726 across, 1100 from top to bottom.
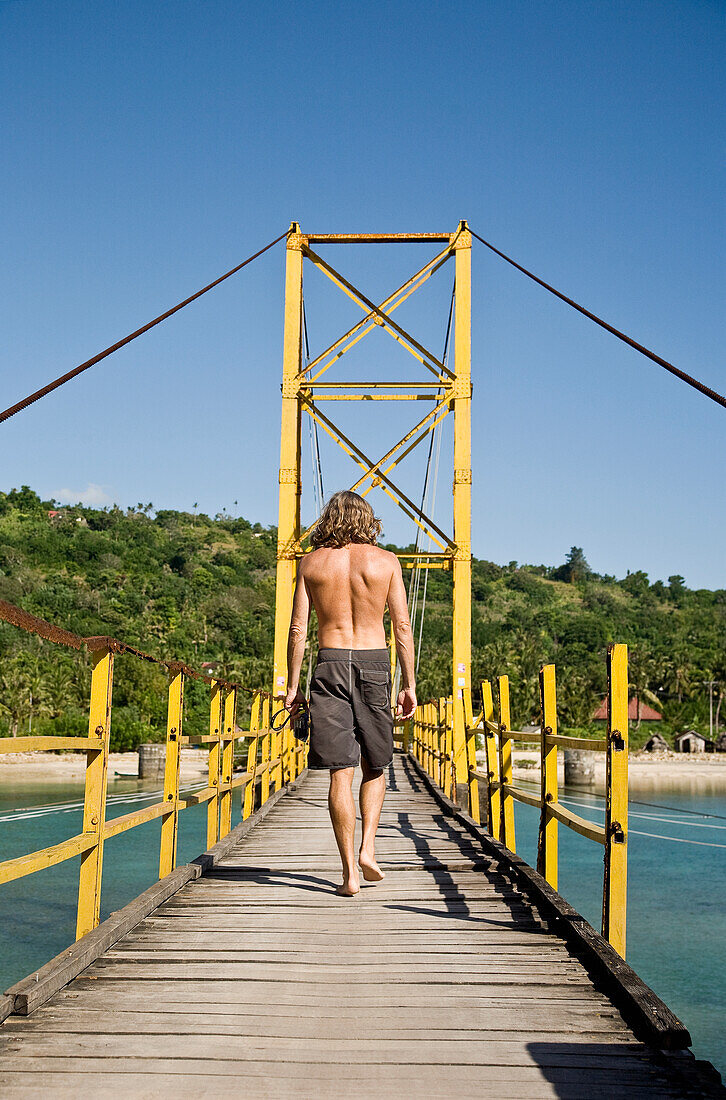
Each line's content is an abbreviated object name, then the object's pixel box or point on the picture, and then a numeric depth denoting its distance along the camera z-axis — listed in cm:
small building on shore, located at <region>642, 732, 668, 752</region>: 5991
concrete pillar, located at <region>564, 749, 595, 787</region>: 4508
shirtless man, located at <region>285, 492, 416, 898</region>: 349
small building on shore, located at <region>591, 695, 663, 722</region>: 6734
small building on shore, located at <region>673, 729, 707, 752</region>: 6116
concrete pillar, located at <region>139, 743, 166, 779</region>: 3903
